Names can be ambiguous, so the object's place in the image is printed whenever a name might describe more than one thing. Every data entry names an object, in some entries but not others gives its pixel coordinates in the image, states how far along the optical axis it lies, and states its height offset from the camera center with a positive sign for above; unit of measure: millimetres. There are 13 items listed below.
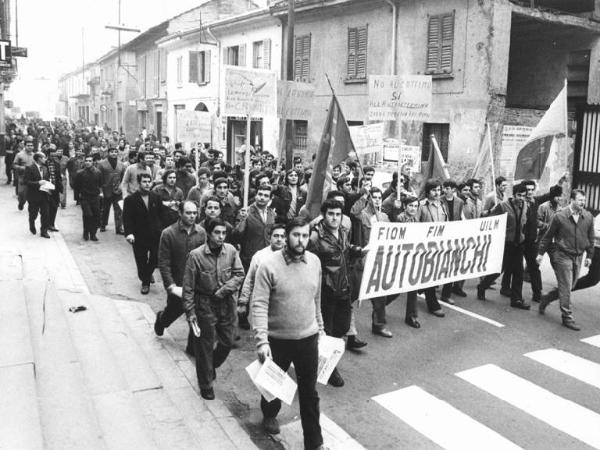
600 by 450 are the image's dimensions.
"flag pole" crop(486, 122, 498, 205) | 10031 -767
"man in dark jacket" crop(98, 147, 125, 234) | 13453 -984
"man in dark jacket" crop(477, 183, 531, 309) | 9289 -1248
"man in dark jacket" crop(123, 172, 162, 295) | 9242 -1174
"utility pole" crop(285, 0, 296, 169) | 15281 +2293
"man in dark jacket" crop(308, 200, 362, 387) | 6469 -1180
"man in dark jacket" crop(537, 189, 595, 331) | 8445 -1214
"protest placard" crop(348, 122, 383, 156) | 15164 +127
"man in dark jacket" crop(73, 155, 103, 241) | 12469 -1089
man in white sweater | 4910 -1293
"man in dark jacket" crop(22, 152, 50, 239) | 12359 -1152
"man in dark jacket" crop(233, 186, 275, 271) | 7734 -1022
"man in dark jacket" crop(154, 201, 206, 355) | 6664 -1123
